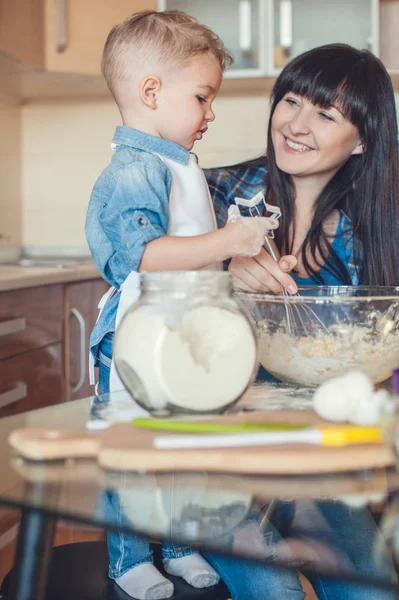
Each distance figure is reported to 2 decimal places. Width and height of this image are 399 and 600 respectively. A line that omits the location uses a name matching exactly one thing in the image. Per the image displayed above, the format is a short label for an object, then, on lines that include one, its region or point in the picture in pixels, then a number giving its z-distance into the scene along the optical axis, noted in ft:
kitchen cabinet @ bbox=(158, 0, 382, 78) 10.22
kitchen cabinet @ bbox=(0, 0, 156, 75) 10.07
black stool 3.34
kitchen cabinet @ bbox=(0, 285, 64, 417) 7.66
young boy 3.59
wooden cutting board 2.10
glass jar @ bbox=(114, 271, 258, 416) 2.35
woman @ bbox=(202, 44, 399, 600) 5.14
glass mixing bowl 3.11
